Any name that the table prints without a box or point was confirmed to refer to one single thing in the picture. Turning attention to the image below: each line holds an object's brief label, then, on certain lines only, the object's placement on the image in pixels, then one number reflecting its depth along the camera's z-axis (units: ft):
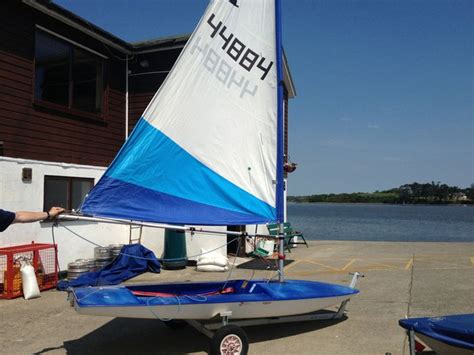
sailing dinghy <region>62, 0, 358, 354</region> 18.56
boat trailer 16.99
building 31.68
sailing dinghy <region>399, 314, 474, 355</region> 13.93
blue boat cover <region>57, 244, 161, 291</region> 30.83
